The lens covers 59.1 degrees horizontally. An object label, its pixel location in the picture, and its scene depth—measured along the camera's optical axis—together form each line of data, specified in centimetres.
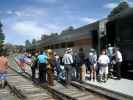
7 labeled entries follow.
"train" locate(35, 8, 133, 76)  638
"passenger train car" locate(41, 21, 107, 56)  786
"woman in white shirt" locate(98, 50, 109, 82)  599
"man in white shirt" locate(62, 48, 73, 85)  582
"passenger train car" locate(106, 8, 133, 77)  631
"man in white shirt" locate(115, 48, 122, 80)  611
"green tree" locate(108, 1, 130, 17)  2903
